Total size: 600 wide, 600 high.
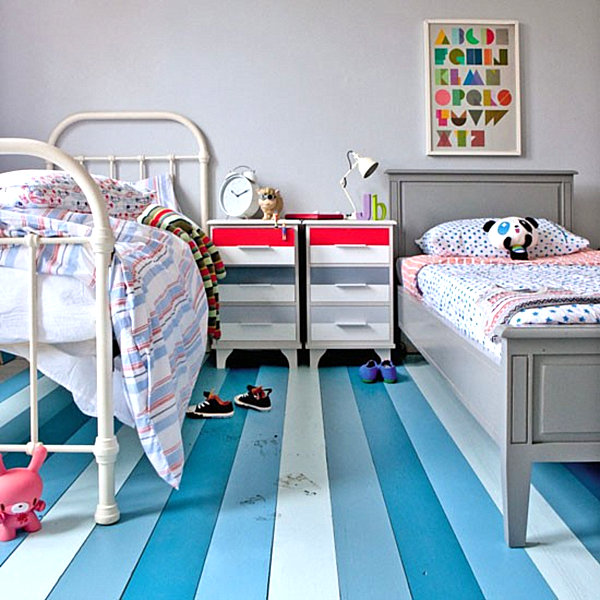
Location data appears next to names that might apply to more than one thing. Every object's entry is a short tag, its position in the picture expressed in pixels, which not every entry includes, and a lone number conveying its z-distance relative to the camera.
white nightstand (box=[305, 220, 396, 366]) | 3.12
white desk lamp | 3.21
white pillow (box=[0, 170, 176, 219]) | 1.67
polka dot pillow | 3.10
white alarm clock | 3.31
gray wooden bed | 1.34
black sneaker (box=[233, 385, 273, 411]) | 2.40
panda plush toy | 2.99
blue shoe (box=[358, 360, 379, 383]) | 2.83
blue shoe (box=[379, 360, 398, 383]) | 2.81
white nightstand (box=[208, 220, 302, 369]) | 3.10
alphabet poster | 3.46
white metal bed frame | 1.44
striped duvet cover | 1.50
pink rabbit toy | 1.38
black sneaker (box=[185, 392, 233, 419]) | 2.32
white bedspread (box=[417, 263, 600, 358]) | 1.41
